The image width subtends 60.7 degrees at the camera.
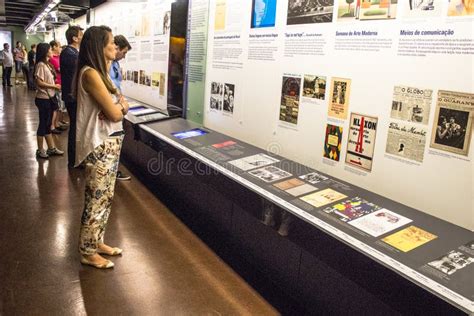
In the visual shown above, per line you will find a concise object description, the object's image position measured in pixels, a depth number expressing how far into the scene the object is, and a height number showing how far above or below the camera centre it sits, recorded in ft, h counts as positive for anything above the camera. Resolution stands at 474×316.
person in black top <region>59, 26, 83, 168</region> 16.10 +0.10
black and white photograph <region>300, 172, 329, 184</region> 8.39 -1.95
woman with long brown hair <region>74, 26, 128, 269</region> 8.10 -1.13
